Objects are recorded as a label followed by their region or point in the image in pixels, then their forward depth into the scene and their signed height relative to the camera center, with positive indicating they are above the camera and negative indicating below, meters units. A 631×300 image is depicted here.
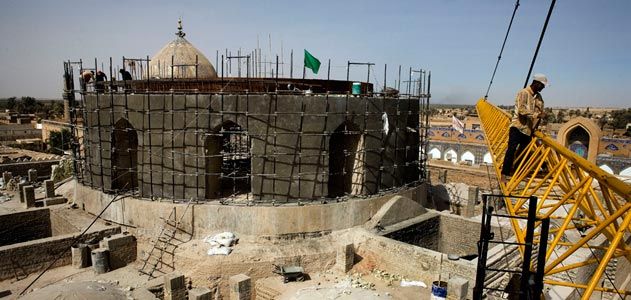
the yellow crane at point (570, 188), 3.28 -0.97
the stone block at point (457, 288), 8.84 -3.97
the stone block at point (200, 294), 8.78 -4.23
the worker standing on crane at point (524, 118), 6.60 -0.21
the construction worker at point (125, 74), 15.45 +0.79
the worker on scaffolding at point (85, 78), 14.95 +0.60
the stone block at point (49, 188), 16.65 -3.85
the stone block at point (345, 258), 11.38 -4.37
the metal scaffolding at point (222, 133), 12.25 -1.13
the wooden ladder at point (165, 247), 11.79 -4.37
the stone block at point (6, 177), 20.27 -4.20
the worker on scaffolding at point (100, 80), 14.63 +0.55
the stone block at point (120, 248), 11.96 -4.54
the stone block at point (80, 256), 12.08 -4.76
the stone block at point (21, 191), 17.03 -4.09
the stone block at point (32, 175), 20.76 -4.19
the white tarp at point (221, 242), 11.30 -4.09
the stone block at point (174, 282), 9.73 -4.40
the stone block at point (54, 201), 16.06 -4.22
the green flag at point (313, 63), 13.21 +1.18
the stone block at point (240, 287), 9.50 -4.39
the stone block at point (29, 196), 15.88 -3.99
